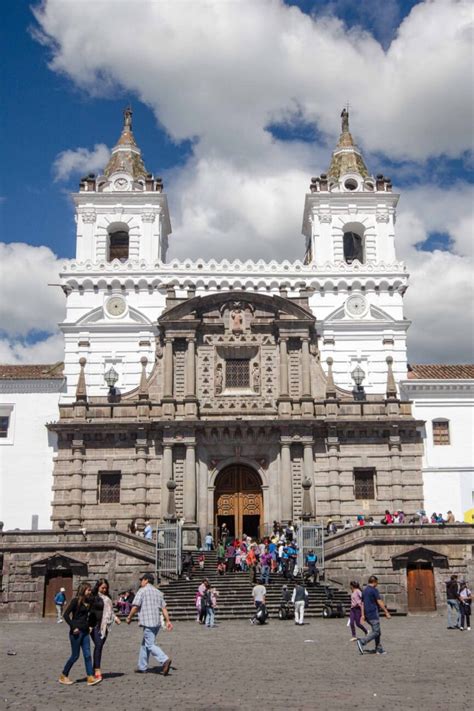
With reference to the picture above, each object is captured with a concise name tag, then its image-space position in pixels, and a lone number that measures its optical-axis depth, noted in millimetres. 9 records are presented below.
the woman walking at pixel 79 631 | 13641
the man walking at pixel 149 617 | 14320
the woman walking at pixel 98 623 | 13961
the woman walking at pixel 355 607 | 19953
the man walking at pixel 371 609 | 17234
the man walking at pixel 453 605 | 23422
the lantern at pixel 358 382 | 38344
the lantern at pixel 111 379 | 38156
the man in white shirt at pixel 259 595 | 24750
